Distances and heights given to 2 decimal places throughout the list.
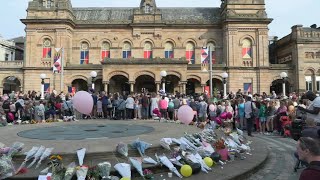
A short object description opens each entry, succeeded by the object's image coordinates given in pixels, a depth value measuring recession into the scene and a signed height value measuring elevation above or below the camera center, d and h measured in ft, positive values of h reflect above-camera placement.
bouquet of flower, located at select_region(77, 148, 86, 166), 21.76 -4.14
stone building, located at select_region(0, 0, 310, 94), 127.26 +19.96
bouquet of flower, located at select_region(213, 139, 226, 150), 27.80 -4.41
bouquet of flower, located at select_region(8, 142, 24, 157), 22.88 -3.94
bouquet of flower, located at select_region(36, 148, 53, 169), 22.18 -4.23
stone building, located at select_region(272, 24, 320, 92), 130.00 +13.84
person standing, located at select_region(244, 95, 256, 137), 49.90 -2.89
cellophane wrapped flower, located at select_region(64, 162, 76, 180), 19.66 -4.84
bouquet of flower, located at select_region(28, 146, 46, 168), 22.16 -4.23
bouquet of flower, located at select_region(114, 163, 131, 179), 20.68 -4.86
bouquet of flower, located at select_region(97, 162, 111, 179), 20.12 -4.75
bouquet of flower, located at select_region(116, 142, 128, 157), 23.56 -4.02
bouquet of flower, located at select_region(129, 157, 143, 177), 21.39 -4.72
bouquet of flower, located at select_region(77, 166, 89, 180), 19.64 -4.82
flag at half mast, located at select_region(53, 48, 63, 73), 98.59 +9.46
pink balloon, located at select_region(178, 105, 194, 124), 40.88 -2.48
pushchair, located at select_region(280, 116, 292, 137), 50.87 -4.43
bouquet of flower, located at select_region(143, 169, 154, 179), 21.38 -5.35
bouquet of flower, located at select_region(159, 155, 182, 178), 22.54 -5.00
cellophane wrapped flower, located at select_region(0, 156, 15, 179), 19.83 -4.65
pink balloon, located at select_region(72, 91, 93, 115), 37.76 -0.76
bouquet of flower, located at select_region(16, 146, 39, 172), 22.33 -4.23
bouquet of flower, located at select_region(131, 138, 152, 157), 24.45 -3.95
